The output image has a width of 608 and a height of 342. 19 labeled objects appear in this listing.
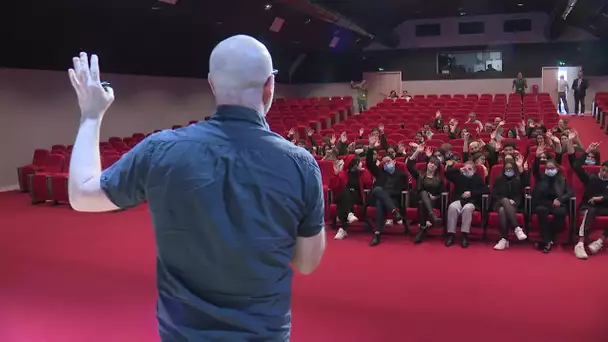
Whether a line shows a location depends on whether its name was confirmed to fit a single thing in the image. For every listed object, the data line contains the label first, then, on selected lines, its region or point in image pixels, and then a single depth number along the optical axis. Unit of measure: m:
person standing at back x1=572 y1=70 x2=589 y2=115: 15.42
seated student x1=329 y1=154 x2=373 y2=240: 6.08
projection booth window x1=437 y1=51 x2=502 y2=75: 18.05
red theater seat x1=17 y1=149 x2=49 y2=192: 9.07
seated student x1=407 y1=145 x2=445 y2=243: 5.74
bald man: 1.05
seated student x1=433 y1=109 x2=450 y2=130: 9.74
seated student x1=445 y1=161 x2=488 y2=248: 5.53
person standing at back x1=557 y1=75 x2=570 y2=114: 16.86
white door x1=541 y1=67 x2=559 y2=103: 17.59
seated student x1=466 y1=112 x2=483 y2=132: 10.02
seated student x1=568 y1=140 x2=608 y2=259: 5.09
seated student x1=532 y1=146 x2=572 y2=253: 5.27
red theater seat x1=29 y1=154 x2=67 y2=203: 8.22
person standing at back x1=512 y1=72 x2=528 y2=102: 14.88
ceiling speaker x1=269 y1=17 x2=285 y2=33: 12.54
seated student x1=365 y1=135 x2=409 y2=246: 5.80
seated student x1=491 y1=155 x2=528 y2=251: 5.39
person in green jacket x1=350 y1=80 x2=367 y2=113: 16.91
